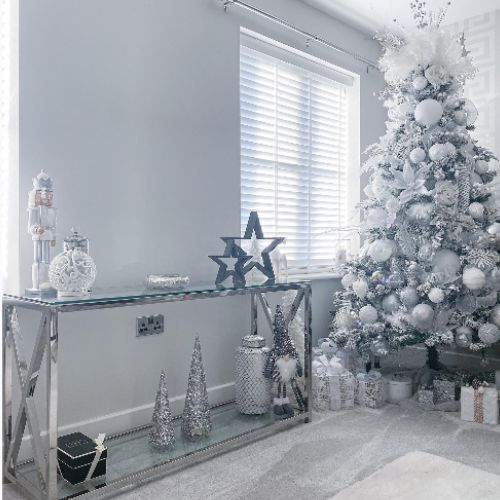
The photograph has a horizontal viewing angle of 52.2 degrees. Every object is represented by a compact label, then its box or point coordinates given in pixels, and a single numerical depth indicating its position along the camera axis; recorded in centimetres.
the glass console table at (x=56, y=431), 182
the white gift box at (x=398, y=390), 319
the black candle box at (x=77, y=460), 193
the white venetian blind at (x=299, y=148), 336
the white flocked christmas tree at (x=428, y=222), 293
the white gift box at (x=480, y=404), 278
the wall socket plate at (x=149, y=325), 260
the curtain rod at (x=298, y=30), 298
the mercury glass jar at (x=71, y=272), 195
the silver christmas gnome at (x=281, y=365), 273
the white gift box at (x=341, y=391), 299
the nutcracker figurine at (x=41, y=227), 206
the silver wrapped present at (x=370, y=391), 305
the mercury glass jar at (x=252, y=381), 271
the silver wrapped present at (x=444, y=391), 306
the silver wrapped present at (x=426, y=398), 306
